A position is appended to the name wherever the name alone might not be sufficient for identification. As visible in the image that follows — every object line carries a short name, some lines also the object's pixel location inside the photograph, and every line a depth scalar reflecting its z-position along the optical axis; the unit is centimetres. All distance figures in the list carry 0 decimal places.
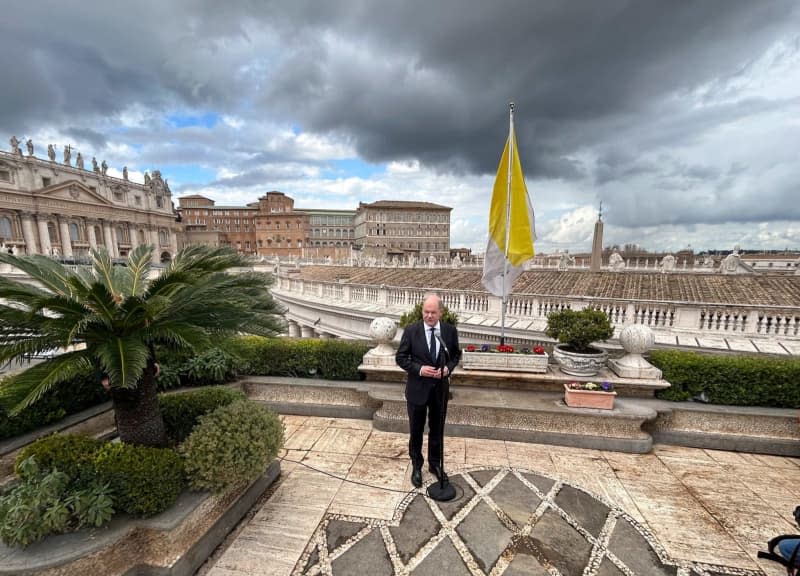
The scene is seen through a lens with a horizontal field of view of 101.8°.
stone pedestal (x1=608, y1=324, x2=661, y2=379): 543
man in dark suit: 392
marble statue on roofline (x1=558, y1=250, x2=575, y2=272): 2545
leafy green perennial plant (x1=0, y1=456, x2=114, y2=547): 254
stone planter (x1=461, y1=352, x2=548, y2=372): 579
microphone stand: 388
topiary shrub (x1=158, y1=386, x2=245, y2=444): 414
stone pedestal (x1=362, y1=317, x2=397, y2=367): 607
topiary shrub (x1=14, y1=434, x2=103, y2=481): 301
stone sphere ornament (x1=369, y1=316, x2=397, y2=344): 608
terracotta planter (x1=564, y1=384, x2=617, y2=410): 499
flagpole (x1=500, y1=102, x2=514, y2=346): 631
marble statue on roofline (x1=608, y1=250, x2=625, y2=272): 2528
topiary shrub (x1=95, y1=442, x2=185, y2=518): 292
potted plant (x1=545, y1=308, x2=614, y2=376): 564
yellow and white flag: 653
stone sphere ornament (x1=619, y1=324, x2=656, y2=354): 543
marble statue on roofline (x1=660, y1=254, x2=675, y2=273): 2256
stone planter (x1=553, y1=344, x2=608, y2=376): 561
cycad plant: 288
